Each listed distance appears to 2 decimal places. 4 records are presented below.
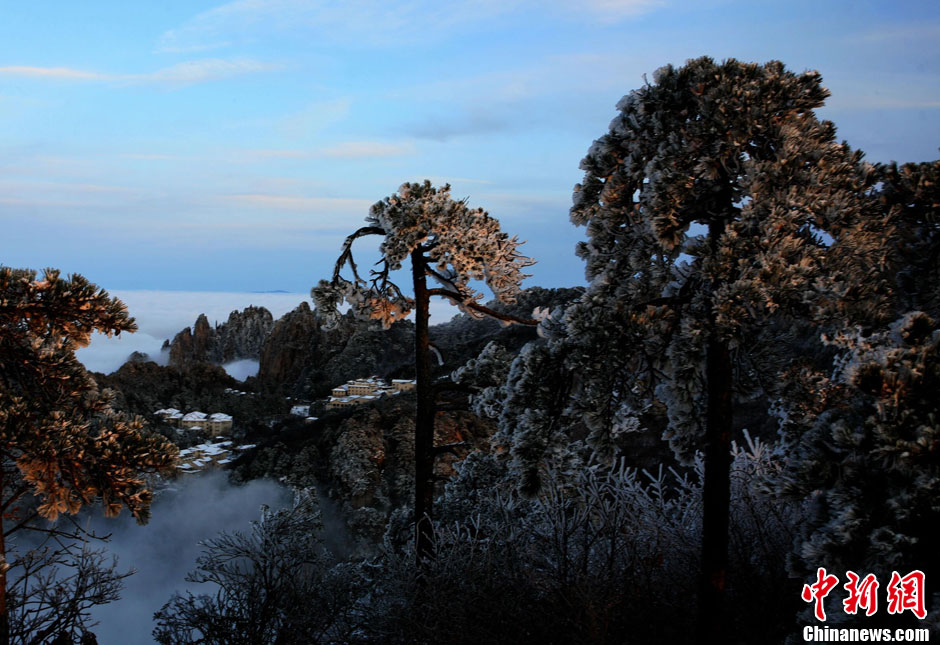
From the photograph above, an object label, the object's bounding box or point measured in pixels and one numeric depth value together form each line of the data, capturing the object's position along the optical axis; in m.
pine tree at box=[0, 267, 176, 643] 5.44
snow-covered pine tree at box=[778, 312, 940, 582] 4.18
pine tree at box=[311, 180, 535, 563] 9.21
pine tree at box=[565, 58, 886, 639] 5.16
